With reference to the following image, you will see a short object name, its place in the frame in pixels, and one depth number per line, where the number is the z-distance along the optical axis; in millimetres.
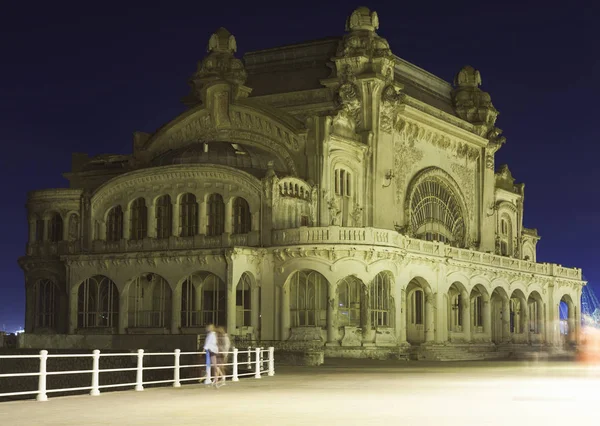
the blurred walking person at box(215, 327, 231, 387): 32147
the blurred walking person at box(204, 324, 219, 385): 31484
